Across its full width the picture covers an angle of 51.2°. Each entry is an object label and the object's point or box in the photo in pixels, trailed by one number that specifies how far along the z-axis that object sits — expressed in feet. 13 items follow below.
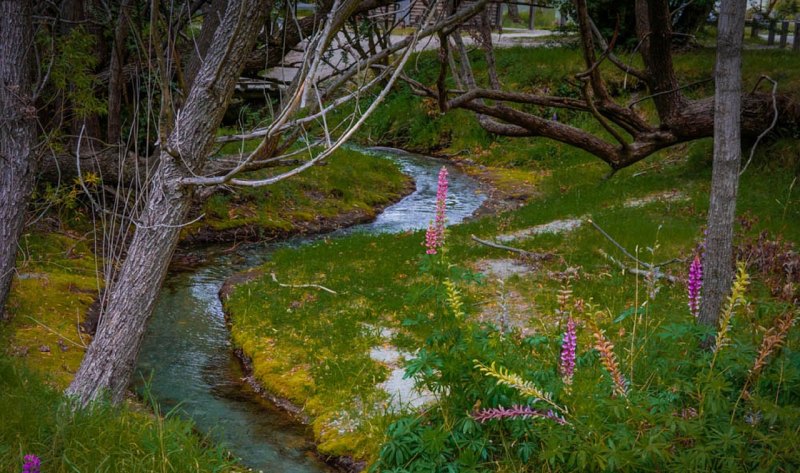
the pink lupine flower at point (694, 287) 18.67
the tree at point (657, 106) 39.86
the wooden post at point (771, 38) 78.81
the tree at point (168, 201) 21.30
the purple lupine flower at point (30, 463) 14.61
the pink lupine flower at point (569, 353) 16.97
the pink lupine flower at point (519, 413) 16.31
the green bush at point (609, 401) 15.29
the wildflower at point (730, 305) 15.90
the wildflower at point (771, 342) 15.49
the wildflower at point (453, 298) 18.20
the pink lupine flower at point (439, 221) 18.69
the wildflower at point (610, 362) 15.88
